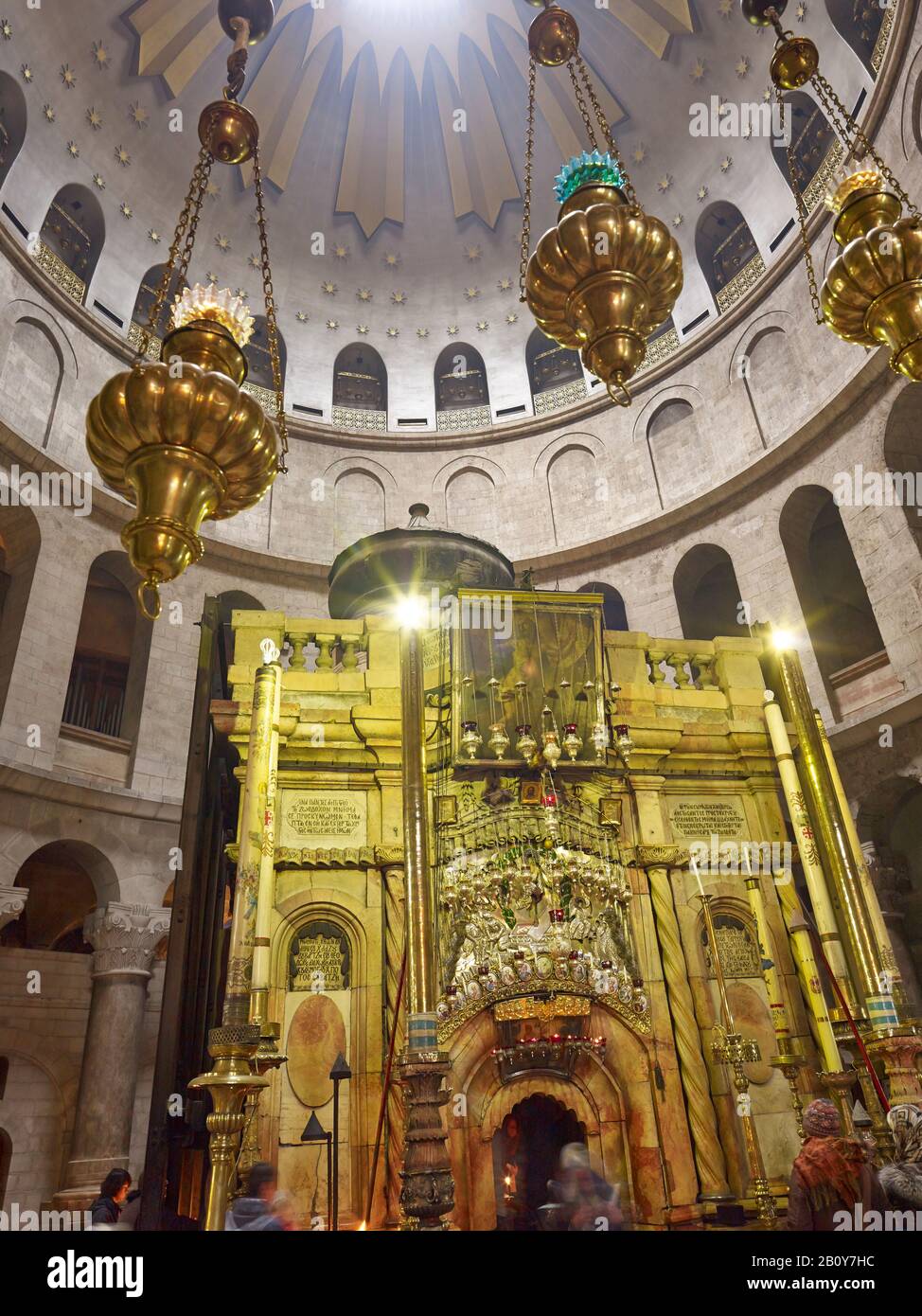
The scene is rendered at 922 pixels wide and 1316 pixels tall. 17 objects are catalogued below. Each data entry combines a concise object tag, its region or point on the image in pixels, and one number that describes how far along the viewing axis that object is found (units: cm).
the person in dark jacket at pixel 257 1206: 452
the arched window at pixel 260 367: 2064
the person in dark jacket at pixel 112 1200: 568
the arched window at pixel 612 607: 1879
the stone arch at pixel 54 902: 1469
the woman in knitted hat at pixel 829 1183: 382
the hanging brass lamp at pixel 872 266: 483
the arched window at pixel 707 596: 1806
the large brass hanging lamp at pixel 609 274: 525
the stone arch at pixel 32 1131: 1227
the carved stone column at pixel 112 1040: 1174
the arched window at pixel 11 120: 1577
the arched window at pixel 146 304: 1816
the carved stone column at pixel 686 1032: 679
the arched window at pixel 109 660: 1552
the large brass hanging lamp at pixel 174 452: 415
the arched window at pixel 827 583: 1538
